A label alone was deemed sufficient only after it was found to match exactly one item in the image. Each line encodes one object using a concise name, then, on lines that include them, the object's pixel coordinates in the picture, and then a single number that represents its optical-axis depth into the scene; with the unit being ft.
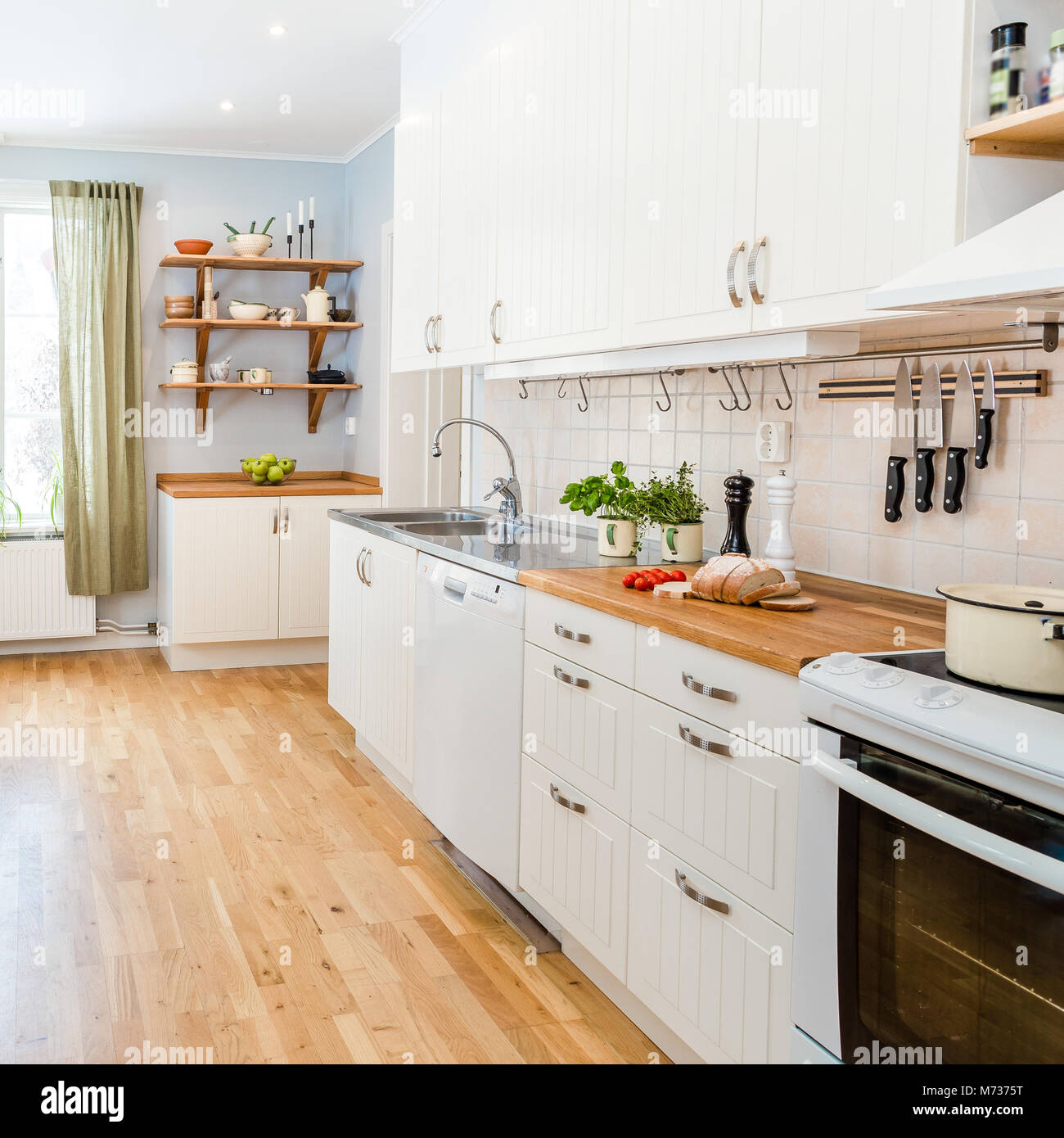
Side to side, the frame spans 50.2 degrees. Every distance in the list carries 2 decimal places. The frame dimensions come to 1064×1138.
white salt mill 8.05
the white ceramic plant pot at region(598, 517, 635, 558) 9.45
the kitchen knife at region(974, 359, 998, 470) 6.77
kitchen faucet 11.13
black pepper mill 8.50
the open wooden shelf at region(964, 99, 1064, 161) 5.13
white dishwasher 8.94
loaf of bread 7.06
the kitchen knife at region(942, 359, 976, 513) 6.94
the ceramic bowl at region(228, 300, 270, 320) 18.78
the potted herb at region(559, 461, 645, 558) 9.44
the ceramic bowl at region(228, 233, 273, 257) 18.53
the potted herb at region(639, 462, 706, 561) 9.02
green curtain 18.40
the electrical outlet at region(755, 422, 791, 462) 8.66
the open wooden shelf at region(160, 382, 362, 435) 19.02
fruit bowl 18.53
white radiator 18.63
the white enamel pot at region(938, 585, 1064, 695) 4.71
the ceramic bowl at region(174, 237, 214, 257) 18.34
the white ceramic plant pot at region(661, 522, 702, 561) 9.00
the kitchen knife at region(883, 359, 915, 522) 7.41
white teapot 19.10
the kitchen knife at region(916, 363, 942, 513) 7.16
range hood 4.47
